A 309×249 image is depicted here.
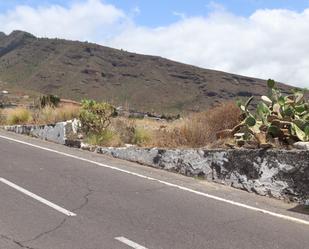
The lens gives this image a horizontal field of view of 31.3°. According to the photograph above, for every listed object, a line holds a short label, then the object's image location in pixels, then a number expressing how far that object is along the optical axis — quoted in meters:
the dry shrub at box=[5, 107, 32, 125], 22.85
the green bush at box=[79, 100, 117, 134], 17.11
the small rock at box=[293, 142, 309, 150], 9.97
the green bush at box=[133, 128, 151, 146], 15.67
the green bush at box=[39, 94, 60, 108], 24.73
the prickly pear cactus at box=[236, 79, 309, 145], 10.87
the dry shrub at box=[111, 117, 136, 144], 16.45
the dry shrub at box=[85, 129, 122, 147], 16.14
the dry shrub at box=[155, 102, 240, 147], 13.41
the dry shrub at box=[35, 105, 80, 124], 20.65
